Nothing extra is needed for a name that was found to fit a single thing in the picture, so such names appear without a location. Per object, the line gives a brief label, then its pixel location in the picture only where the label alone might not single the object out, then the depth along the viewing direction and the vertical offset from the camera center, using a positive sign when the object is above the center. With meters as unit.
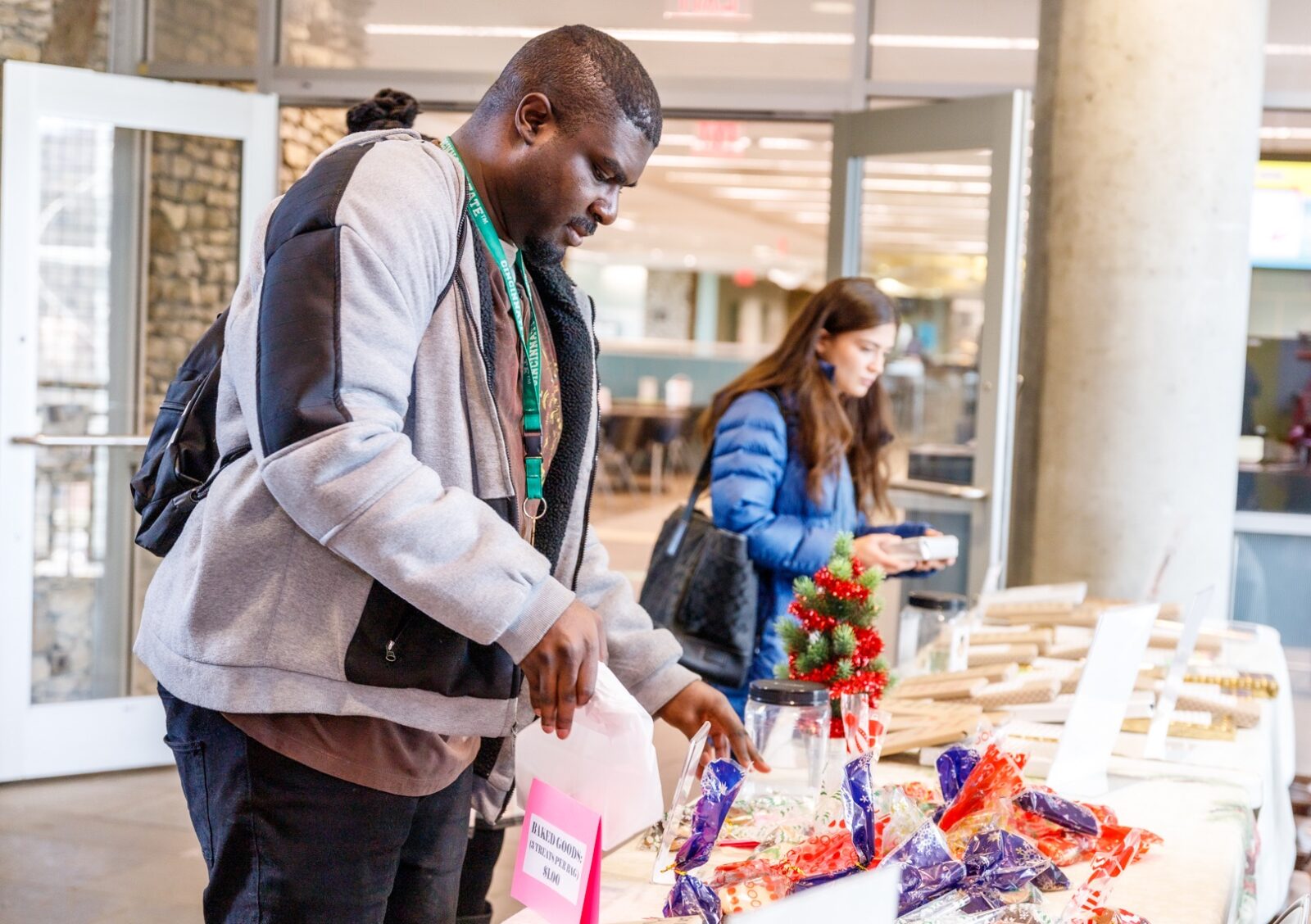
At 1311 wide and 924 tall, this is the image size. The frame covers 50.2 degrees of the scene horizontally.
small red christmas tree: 1.79 -0.30
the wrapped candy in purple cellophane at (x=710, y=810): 1.25 -0.37
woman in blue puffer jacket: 2.79 -0.10
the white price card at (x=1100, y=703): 1.74 -0.37
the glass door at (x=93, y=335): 4.42 +0.12
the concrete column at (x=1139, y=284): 4.02 +0.39
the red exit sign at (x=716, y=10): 5.16 +1.43
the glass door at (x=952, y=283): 4.45 +0.44
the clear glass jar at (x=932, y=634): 2.60 -0.46
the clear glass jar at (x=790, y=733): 1.69 -0.41
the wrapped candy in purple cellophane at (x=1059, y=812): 1.48 -0.42
